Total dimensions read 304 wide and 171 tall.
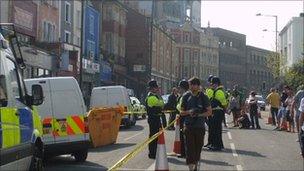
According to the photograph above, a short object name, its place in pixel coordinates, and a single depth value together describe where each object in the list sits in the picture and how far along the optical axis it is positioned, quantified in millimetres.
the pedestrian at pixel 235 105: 28605
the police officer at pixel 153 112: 14195
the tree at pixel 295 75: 53688
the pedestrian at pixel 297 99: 19766
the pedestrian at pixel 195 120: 11047
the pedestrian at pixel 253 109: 27203
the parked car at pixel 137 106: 34875
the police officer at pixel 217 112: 16422
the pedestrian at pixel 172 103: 18462
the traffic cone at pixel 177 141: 14734
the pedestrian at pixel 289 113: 25092
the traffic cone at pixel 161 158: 7154
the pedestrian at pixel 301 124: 13766
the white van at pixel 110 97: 28266
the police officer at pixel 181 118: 13977
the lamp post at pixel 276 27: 60344
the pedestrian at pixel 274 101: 28228
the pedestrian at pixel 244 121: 27547
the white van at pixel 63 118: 13906
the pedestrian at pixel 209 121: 16547
